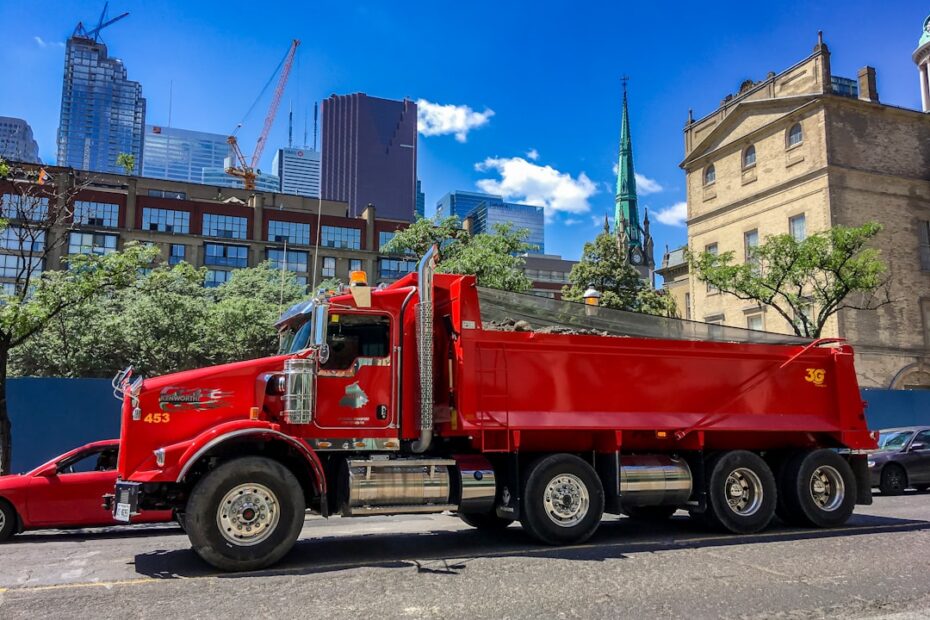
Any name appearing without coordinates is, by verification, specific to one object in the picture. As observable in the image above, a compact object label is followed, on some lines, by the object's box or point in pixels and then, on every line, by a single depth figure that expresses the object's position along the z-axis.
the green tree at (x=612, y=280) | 35.69
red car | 10.18
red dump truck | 7.57
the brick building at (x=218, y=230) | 75.75
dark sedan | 16.03
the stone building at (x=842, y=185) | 35.56
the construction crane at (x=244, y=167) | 131.12
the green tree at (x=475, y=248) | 27.03
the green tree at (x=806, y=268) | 24.55
